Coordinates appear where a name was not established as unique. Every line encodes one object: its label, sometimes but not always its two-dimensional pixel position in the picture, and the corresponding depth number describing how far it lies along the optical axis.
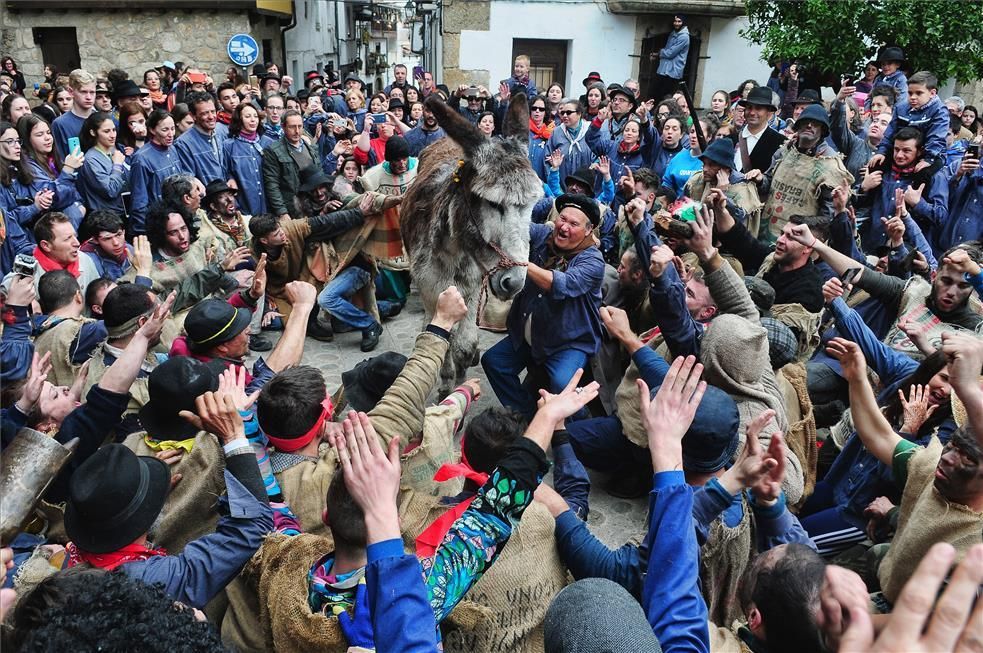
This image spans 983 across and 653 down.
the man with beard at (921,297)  4.48
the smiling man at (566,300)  5.11
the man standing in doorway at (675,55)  18.64
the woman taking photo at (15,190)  6.47
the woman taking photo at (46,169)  6.82
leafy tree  13.62
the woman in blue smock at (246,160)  8.49
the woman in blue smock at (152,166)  7.53
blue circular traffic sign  16.36
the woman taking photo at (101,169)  7.29
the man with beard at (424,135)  10.70
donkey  5.07
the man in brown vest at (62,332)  4.27
